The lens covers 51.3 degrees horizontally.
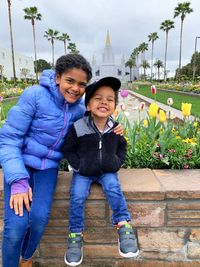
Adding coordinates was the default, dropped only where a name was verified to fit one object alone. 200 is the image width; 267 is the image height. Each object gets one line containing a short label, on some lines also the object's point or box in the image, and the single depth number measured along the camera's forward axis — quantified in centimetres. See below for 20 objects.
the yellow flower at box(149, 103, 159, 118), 200
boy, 138
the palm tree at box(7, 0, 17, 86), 2370
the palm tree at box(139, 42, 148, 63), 6259
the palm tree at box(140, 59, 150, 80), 6860
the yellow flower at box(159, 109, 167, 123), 203
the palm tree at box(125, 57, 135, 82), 7034
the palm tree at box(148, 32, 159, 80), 5248
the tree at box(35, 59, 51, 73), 5899
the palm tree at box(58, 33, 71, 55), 4446
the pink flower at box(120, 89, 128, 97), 232
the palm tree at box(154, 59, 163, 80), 7315
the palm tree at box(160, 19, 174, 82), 3861
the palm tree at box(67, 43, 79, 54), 4895
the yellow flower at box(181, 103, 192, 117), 206
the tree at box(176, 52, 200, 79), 4324
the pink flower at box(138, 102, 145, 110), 225
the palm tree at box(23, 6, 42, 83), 3014
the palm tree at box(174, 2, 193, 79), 2981
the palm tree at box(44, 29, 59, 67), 4128
